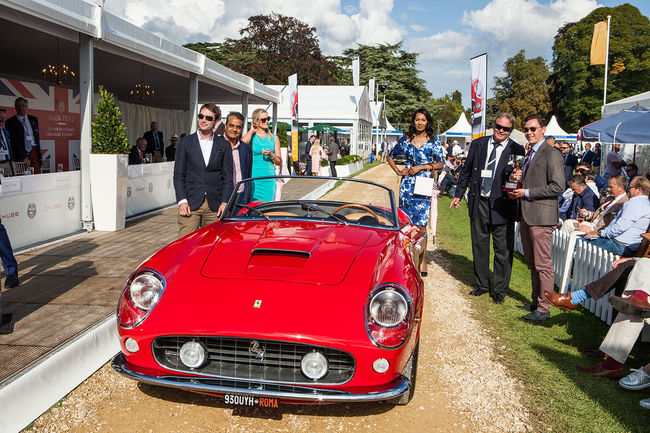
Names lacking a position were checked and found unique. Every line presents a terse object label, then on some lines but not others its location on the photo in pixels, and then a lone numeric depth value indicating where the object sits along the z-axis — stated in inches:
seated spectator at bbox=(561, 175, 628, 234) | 265.3
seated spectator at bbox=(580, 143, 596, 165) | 770.9
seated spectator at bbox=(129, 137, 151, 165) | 520.7
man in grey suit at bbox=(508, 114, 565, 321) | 196.7
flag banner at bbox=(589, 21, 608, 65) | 856.9
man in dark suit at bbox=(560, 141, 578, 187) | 659.4
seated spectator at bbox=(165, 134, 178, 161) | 610.7
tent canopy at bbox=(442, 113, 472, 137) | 1761.8
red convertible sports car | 105.5
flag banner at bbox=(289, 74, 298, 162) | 867.4
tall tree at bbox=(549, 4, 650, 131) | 1847.9
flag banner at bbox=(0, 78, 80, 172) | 498.6
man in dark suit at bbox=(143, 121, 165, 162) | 637.3
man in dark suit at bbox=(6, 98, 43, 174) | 369.4
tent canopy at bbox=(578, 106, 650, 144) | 433.4
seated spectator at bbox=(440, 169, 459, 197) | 722.2
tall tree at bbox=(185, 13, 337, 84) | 2162.9
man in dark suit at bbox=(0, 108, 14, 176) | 317.1
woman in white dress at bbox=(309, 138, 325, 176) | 789.2
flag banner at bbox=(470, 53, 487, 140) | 434.3
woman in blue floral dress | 251.8
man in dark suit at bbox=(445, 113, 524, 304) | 221.0
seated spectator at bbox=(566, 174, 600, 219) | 339.9
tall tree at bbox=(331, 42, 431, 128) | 2637.8
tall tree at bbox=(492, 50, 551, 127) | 2409.0
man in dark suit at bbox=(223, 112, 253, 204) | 212.4
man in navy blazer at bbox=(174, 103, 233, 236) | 199.2
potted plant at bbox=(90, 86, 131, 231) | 316.5
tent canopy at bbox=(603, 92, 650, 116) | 522.6
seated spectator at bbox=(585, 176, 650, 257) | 227.0
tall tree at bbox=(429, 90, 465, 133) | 4722.0
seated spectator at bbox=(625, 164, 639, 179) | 499.8
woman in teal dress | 243.6
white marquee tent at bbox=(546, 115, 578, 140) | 1574.8
